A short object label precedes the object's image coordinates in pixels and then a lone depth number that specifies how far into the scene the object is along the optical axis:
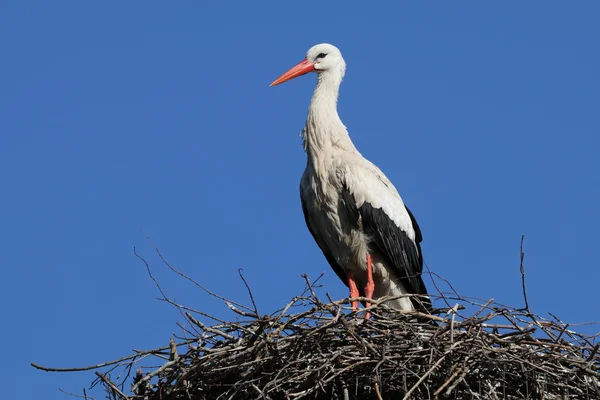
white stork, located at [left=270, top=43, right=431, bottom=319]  15.99
